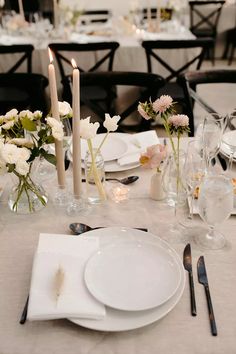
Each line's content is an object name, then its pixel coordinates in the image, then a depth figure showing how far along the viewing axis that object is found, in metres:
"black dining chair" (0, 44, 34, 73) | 3.08
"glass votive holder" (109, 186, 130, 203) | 1.27
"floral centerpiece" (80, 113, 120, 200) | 1.13
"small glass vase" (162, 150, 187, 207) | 1.19
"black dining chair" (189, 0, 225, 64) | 5.95
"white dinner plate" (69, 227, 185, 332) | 0.81
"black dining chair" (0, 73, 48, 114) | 2.57
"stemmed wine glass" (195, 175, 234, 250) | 0.99
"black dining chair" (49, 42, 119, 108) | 3.09
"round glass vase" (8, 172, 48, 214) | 1.20
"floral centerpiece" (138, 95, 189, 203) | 1.09
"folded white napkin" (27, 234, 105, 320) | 0.83
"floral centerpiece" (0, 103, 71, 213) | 1.07
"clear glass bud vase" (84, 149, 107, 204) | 1.24
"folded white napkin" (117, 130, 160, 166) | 1.45
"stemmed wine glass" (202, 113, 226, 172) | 1.30
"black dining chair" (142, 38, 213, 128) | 3.08
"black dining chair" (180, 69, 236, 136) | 2.25
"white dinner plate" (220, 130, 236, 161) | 1.54
